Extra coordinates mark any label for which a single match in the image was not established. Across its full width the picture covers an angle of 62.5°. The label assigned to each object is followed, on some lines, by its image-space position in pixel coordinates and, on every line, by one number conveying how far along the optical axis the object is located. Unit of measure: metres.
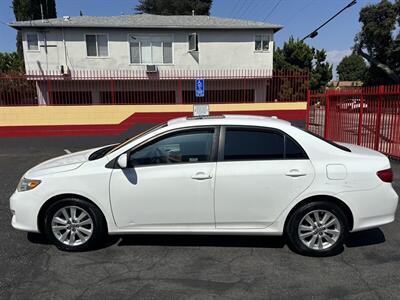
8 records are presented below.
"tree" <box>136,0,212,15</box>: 39.47
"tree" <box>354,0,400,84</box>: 30.41
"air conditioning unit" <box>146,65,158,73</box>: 18.44
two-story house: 17.88
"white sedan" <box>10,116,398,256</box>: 3.54
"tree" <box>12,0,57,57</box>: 25.73
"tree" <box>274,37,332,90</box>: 28.69
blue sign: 14.05
